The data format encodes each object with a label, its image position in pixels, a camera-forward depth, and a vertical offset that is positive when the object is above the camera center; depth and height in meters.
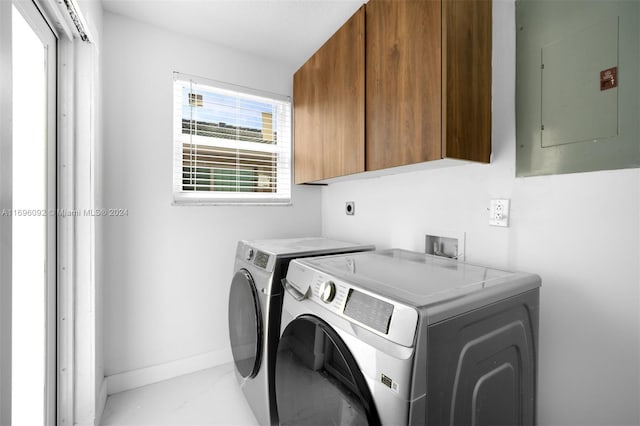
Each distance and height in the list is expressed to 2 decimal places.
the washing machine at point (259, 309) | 1.38 -0.51
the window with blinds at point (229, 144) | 2.06 +0.51
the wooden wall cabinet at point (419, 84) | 1.10 +0.55
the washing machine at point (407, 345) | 0.69 -0.38
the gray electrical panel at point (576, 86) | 0.92 +0.45
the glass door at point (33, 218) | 1.04 -0.04
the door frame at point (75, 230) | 1.39 -0.10
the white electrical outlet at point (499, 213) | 1.23 -0.01
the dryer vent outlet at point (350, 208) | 2.13 +0.02
